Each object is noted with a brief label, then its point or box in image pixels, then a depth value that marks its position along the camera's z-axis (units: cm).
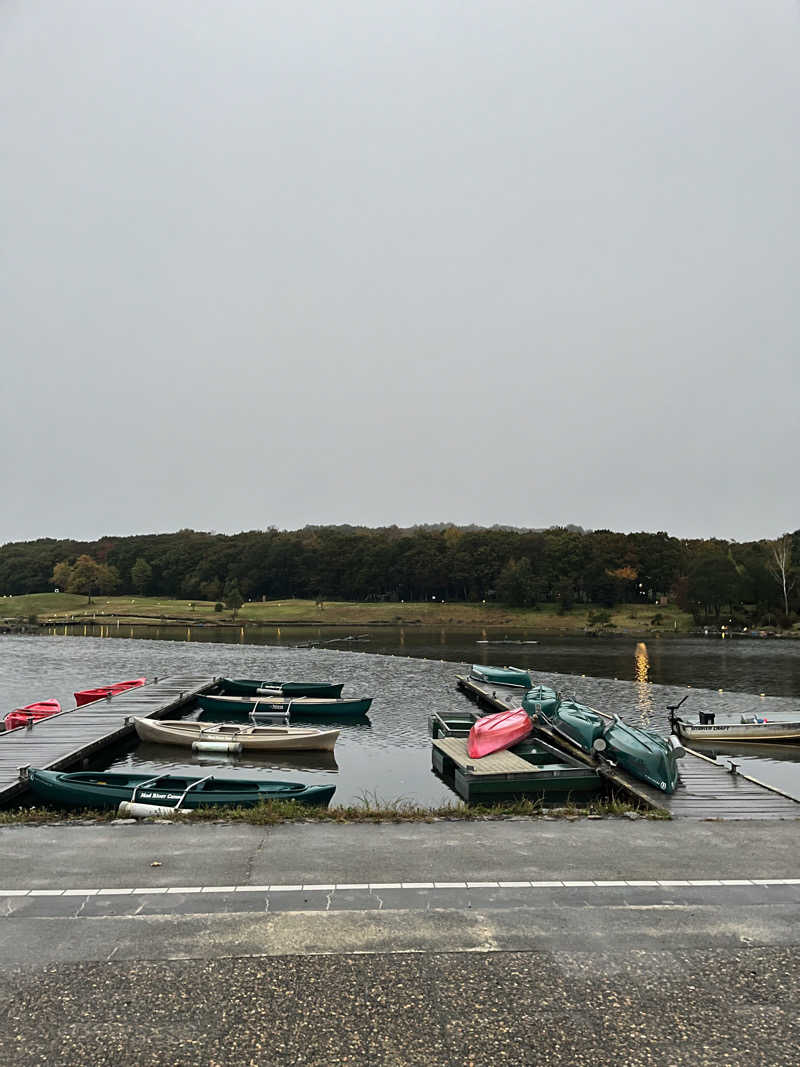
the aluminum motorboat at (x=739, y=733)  3134
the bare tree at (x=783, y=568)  11882
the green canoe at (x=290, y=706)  3809
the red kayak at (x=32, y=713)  2964
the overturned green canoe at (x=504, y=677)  4691
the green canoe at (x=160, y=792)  1670
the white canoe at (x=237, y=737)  2847
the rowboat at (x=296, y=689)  4206
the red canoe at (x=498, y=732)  2477
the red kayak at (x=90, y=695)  3916
